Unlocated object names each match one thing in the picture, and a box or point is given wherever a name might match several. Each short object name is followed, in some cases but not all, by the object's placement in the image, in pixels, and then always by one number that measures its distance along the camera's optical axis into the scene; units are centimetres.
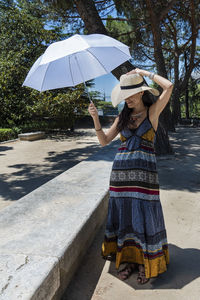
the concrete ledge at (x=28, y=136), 1226
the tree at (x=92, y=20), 683
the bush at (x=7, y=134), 1194
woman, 211
